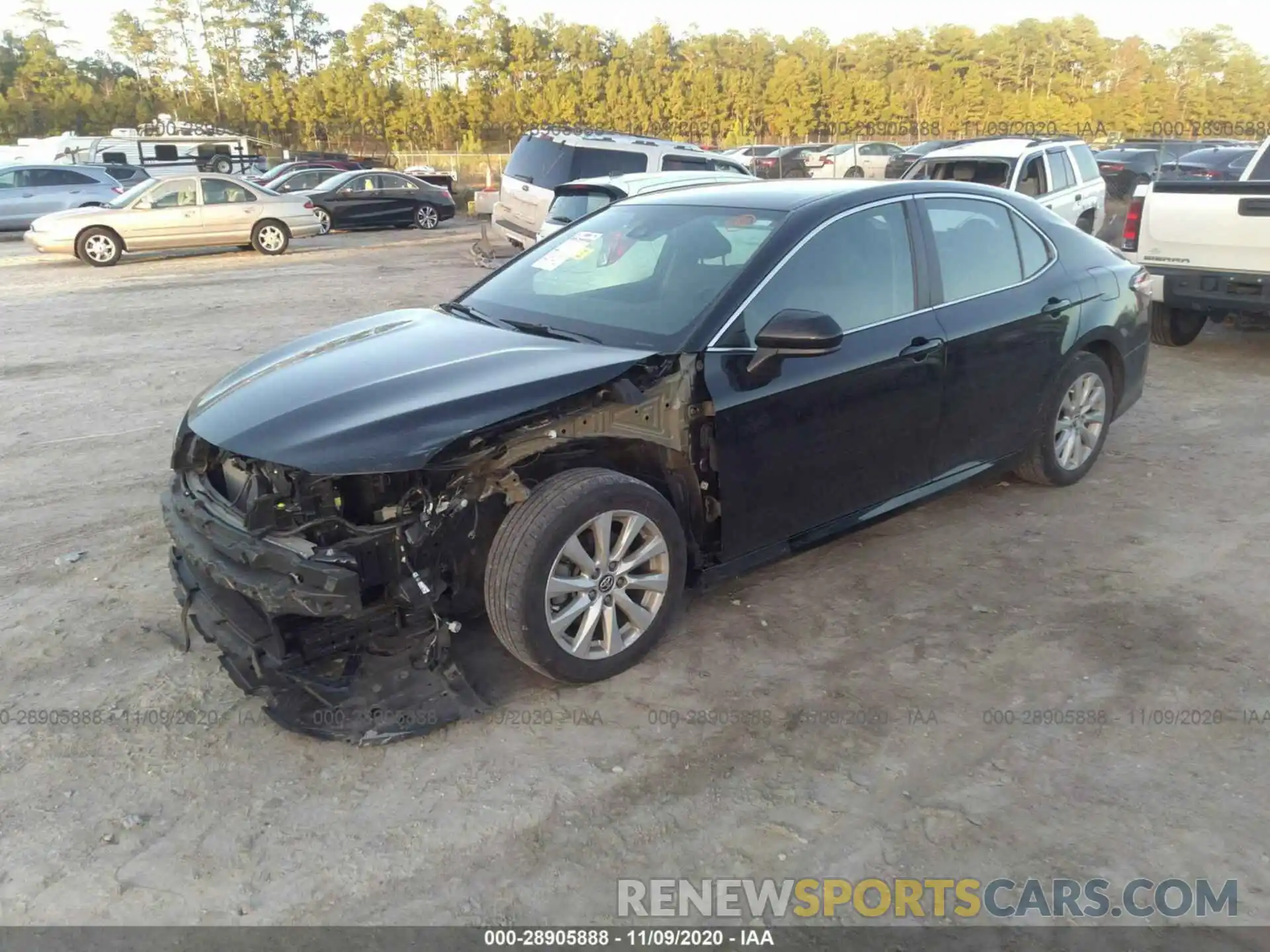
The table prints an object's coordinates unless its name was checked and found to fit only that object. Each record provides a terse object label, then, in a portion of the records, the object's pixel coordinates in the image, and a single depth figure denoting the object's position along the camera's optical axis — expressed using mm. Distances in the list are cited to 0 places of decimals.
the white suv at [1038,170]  12000
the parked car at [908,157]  22078
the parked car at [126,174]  21078
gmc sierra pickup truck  7676
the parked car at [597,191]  10281
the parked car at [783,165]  27734
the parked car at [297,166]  24172
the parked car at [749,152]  30922
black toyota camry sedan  3273
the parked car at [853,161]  29625
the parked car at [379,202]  21922
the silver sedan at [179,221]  15961
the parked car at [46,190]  20406
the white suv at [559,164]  13617
